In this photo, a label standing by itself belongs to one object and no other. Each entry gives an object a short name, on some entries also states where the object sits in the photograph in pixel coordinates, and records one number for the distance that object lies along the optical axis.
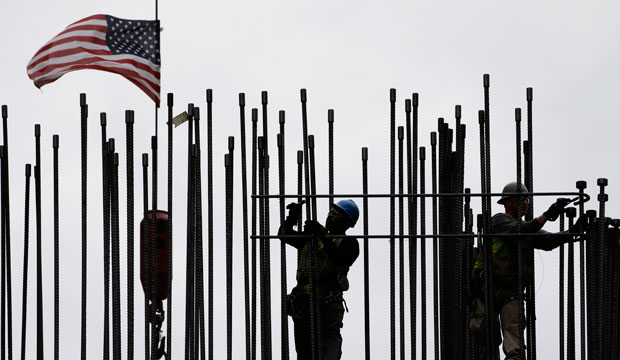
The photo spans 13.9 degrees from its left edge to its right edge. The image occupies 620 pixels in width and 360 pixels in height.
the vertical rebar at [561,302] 30.14
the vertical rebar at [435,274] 30.14
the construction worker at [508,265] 30.09
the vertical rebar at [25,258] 30.02
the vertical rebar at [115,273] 29.58
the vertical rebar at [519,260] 29.52
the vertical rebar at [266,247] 29.45
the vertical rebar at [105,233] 29.67
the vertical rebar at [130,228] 29.67
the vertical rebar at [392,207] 29.38
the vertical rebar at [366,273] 29.61
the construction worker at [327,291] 30.83
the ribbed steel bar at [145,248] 29.64
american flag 31.28
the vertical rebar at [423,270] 29.88
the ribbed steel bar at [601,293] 29.44
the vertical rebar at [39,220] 29.94
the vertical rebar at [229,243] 29.33
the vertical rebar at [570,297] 30.08
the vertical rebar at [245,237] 29.67
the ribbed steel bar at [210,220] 29.58
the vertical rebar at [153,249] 29.70
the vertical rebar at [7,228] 30.33
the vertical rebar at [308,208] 29.45
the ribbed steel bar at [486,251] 29.66
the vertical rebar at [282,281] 29.80
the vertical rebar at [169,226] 29.39
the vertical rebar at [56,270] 29.67
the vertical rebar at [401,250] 29.34
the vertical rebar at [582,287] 29.73
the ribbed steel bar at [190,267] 29.53
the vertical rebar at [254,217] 29.73
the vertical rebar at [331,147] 29.61
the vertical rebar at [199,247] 29.66
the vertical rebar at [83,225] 29.52
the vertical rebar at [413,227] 29.58
